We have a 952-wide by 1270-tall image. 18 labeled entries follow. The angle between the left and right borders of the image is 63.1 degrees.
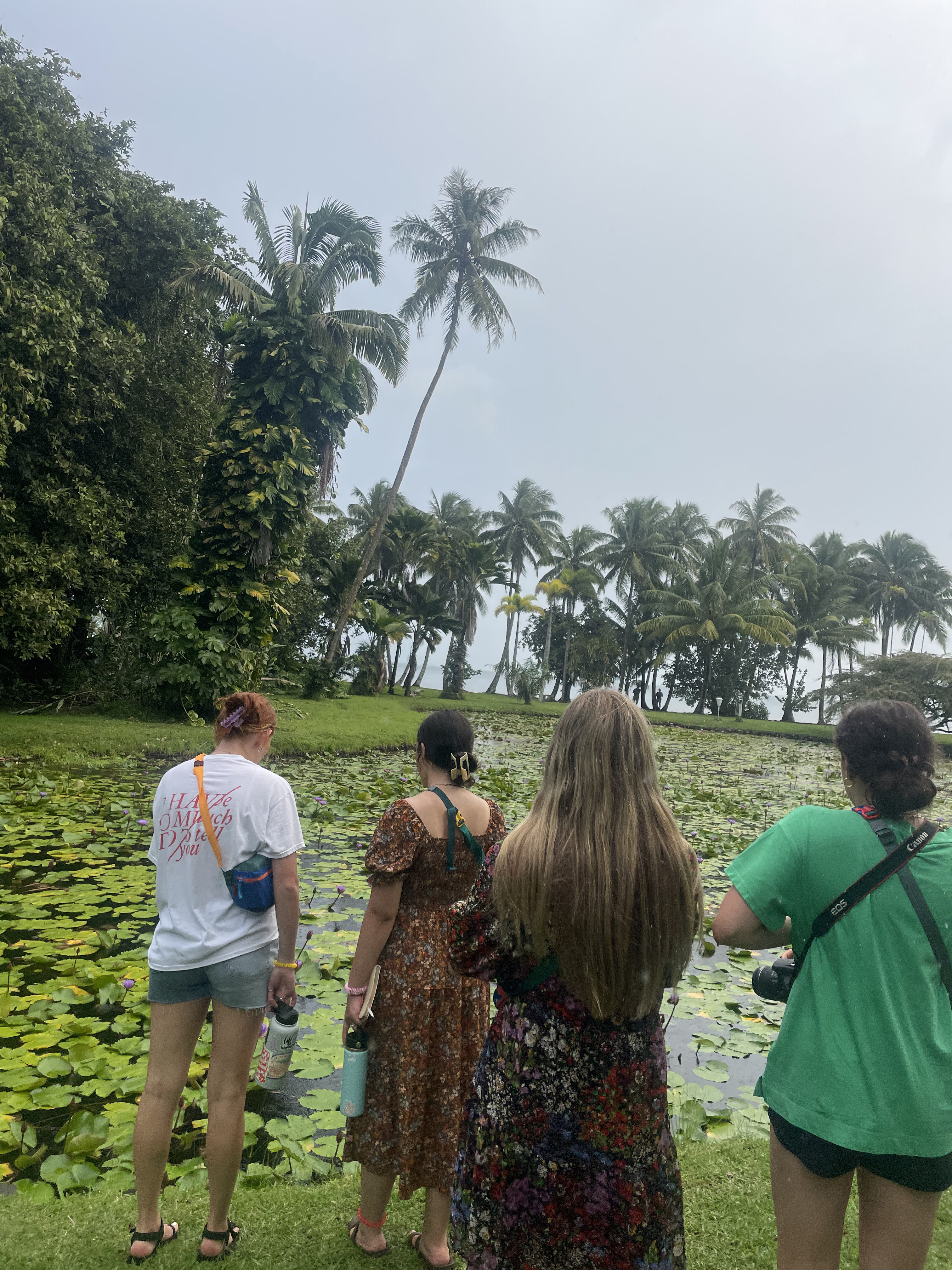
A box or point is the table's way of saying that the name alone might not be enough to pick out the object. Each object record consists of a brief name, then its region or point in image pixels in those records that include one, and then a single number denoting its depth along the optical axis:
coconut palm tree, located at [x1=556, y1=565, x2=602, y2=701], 40.66
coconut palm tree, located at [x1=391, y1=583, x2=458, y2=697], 33.28
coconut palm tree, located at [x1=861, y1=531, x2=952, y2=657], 42.31
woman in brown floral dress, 2.25
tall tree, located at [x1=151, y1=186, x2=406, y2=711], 14.81
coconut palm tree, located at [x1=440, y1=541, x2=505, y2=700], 35.00
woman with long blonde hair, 1.63
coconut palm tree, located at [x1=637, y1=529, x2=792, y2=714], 35.78
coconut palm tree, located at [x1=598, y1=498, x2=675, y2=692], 41.16
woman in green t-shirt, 1.59
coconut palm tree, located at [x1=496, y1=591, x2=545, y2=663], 41.41
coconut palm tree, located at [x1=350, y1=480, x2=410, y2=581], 38.47
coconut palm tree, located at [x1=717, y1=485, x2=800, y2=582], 41.59
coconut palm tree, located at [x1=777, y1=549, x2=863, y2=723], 38.78
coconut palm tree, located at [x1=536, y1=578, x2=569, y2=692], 40.34
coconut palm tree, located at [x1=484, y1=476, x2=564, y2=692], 42.09
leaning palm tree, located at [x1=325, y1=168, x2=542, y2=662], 23.59
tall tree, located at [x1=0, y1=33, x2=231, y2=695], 12.20
